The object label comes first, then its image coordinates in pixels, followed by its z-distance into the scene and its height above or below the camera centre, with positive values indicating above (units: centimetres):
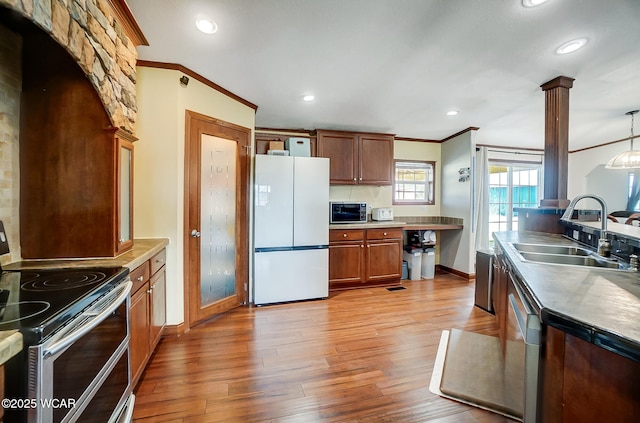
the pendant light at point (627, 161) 323 +61
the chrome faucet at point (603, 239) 167 -18
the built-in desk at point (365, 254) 381 -67
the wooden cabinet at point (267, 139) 400 +103
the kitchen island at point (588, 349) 74 -42
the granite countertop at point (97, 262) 151 -34
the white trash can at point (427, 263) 446 -89
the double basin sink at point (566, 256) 158 -31
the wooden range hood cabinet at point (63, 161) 160 +27
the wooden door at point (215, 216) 260 -10
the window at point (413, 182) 492 +49
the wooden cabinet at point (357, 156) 418 +83
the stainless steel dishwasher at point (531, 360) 101 -57
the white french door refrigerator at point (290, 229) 324 -27
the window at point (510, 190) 520 +38
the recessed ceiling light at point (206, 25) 180 +124
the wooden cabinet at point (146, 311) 171 -76
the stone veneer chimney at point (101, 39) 117 +87
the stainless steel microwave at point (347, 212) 404 -6
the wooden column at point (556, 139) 261 +70
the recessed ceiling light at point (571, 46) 197 +123
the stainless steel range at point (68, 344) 79 -49
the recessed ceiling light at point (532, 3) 157 +122
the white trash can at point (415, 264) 439 -90
